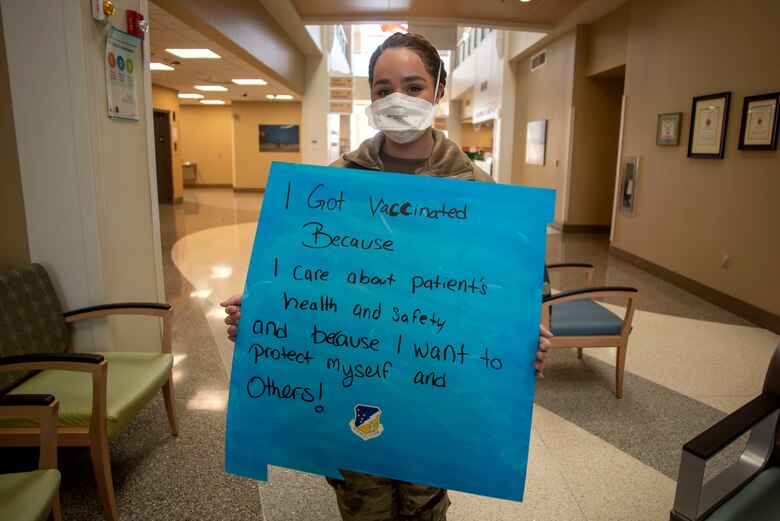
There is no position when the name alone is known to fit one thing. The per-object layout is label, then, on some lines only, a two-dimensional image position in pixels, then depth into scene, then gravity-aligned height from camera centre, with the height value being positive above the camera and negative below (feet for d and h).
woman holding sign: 4.27 +0.19
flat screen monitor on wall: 52.13 +2.89
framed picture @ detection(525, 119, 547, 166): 32.96 +1.91
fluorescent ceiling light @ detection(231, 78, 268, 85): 35.30 +5.85
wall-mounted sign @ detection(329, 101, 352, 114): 41.65 +4.85
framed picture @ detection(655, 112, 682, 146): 18.34 +1.58
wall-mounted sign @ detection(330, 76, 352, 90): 40.70 +6.74
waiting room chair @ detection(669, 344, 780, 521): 4.14 -2.79
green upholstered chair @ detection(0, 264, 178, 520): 5.78 -2.86
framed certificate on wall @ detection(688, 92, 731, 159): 15.60 +1.54
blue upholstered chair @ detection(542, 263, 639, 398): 9.07 -2.88
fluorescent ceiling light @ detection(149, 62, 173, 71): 29.90 +5.77
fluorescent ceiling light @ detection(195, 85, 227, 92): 39.87 +6.04
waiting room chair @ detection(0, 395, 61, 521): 4.33 -2.93
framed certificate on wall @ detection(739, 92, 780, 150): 13.50 +1.40
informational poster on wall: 8.21 +1.49
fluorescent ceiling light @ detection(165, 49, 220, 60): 25.20 +5.55
